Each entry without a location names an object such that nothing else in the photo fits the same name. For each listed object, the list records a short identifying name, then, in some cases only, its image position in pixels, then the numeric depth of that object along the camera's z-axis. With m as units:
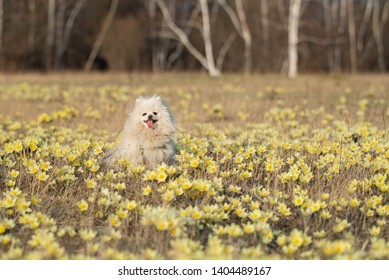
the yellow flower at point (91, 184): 9.48
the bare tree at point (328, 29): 64.37
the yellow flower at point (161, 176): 9.27
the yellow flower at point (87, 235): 7.25
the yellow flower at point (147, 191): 8.88
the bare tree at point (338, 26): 62.00
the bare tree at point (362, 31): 62.85
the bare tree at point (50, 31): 61.16
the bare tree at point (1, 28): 57.25
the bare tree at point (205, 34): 51.72
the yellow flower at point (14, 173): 9.58
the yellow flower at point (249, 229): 7.53
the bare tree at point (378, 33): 62.56
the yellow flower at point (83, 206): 8.37
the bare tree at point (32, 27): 61.58
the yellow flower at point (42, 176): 9.52
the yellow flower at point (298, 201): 8.47
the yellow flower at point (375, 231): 7.73
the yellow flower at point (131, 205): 8.23
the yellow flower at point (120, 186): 9.12
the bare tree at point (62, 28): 62.22
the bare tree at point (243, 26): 51.41
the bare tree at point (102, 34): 63.47
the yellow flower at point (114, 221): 7.80
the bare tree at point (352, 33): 59.56
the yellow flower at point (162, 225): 7.39
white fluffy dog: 11.07
